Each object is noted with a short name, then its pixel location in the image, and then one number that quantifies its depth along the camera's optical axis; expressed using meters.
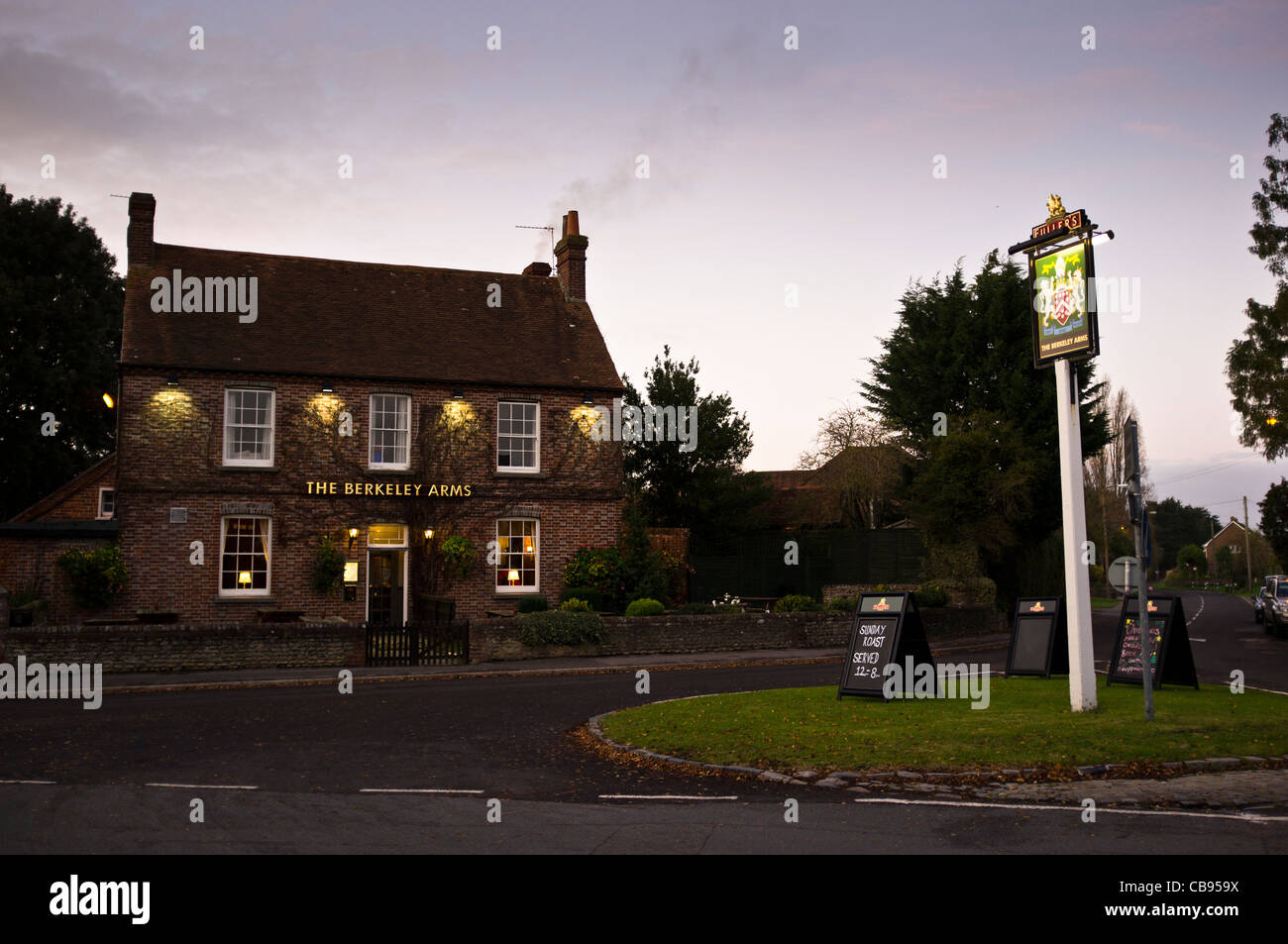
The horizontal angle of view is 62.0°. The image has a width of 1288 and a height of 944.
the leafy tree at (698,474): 40.47
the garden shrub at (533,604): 27.58
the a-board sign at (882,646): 14.84
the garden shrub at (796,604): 29.25
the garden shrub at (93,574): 25.59
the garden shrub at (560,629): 24.06
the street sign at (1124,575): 13.47
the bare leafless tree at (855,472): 40.22
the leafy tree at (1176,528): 138.38
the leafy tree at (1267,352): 34.84
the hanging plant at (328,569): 27.94
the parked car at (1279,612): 31.33
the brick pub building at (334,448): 27.25
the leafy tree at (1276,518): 58.41
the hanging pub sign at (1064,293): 12.81
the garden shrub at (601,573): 29.66
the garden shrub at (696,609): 27.93
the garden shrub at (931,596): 31.62
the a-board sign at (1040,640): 16.86
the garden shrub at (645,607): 26.78
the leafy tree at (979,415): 34.28
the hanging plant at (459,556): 28.95
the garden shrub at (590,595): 28.42
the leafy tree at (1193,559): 107.25
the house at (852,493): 40.22
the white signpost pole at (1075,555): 12.68
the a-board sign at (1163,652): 15.38
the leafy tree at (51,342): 41.94
